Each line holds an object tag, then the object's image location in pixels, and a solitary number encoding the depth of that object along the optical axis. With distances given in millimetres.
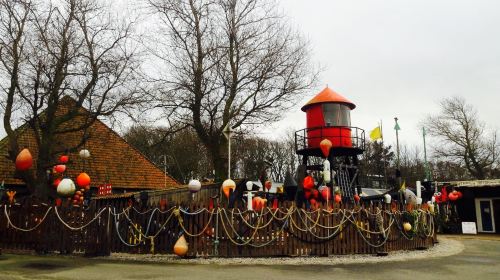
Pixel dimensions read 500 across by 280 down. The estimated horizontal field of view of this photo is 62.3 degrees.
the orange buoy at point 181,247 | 11391
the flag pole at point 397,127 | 35688
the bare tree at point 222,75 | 21062
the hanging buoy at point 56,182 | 15439
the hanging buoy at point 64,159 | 14988
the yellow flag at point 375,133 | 25766
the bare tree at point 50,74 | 15555
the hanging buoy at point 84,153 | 16625
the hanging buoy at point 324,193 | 15292
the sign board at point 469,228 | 24812
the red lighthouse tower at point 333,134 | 20812
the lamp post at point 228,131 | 14547
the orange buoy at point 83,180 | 13500
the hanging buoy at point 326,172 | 13828
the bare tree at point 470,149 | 48719
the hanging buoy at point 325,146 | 15180
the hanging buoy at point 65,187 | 12398
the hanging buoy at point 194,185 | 13648
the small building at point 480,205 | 25391
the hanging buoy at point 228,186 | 13461
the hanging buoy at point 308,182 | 16797
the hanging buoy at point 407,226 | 14212
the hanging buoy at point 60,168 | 14852
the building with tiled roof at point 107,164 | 20795
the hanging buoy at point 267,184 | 19797
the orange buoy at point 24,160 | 12250
